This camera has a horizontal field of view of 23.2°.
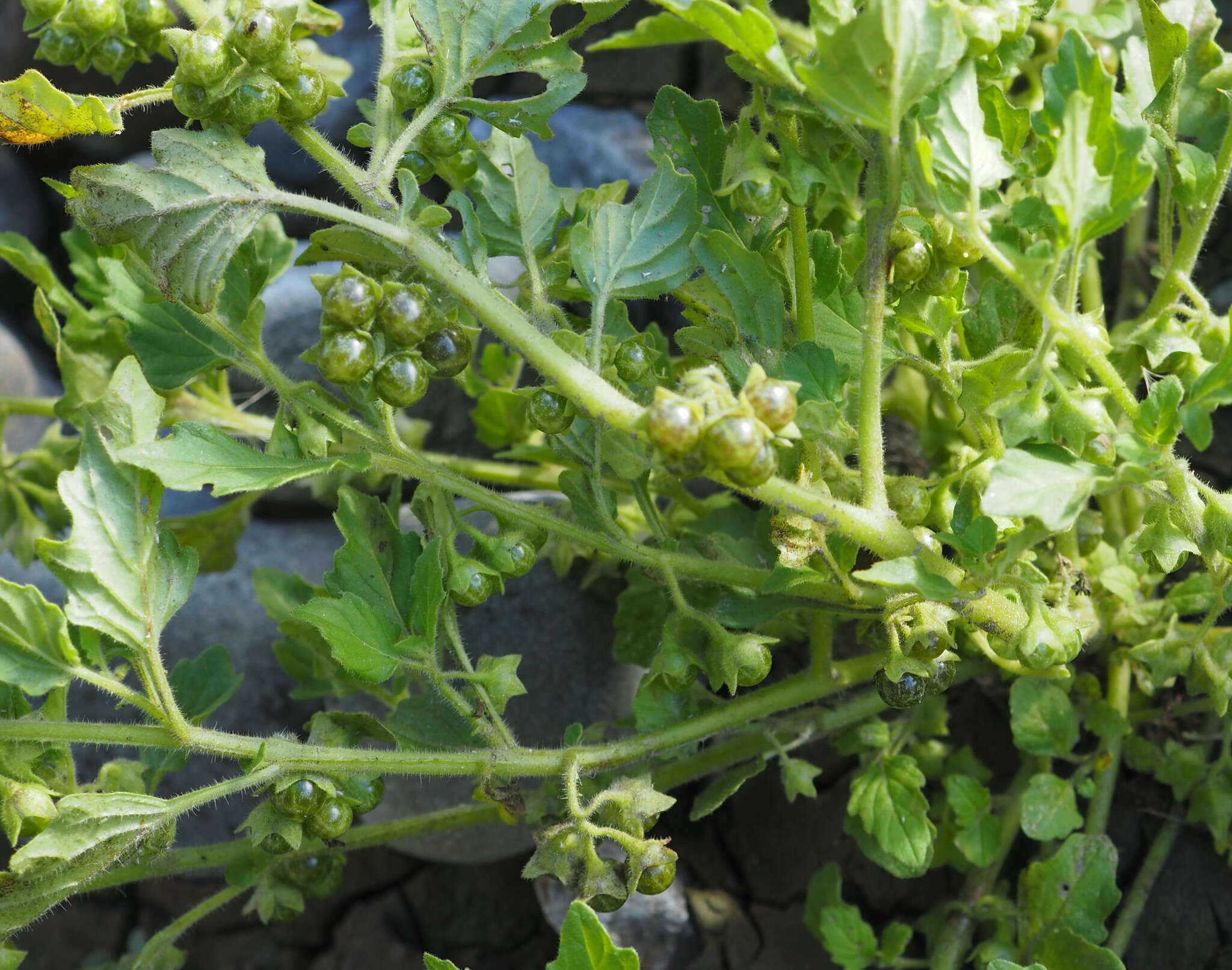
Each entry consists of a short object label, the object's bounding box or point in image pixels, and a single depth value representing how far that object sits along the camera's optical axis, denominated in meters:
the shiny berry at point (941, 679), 0.39
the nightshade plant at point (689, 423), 0.37
